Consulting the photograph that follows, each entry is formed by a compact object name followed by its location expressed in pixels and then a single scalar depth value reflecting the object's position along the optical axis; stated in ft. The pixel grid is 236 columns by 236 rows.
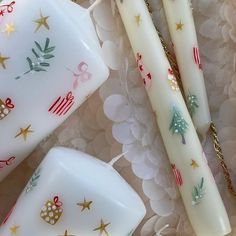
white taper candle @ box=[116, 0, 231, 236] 1.62
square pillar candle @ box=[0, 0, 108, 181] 1.36
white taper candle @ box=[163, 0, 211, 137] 1.68
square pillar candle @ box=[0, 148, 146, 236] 1.42
